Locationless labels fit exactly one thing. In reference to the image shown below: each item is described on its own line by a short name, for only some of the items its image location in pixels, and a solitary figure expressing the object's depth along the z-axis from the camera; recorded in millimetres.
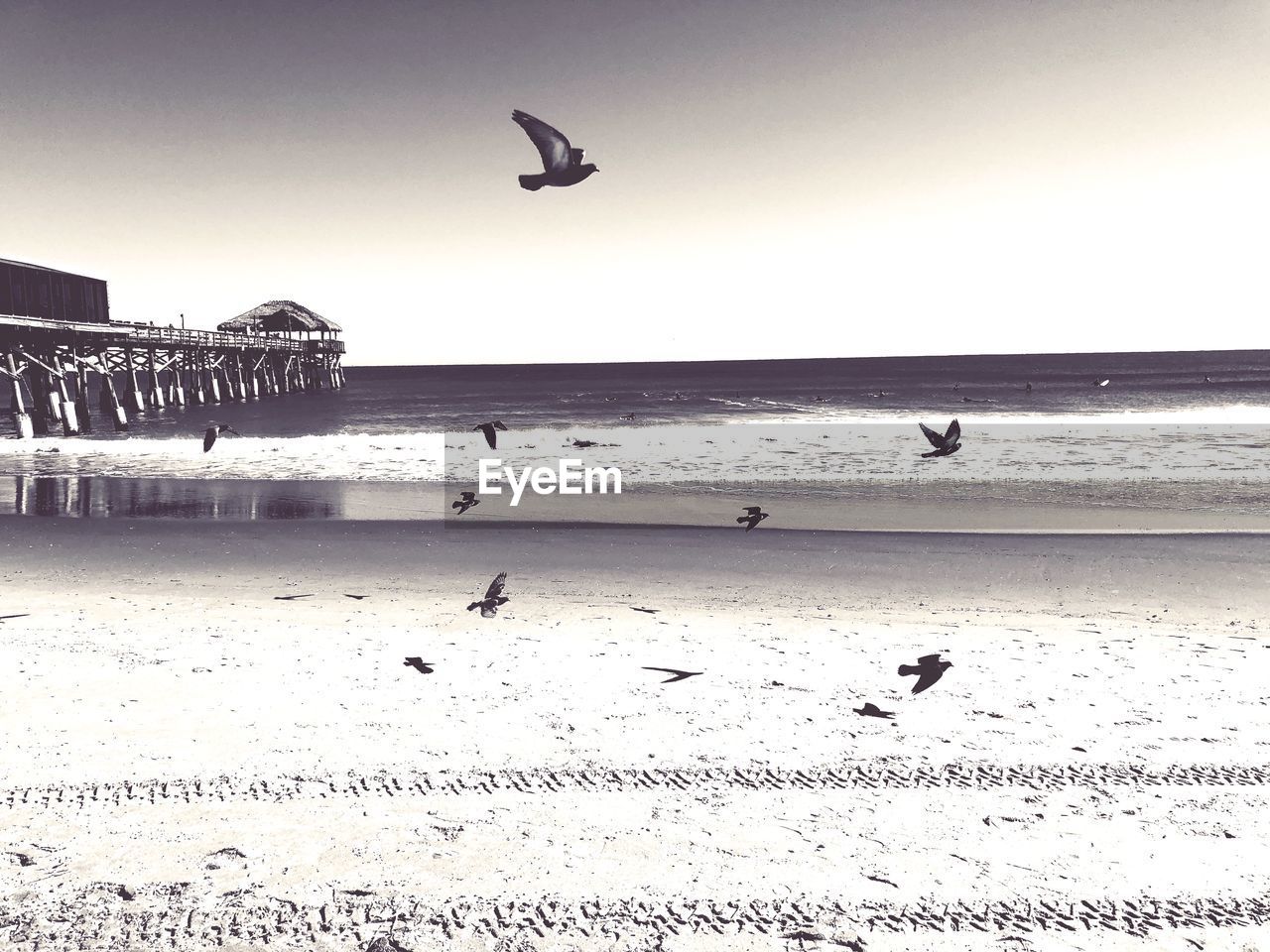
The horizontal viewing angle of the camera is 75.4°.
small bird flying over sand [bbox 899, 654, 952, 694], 5387
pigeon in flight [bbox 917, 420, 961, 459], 9378
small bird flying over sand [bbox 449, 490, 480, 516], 11884
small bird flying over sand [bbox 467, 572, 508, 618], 6793
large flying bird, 5781
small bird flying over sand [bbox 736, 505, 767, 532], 11366
